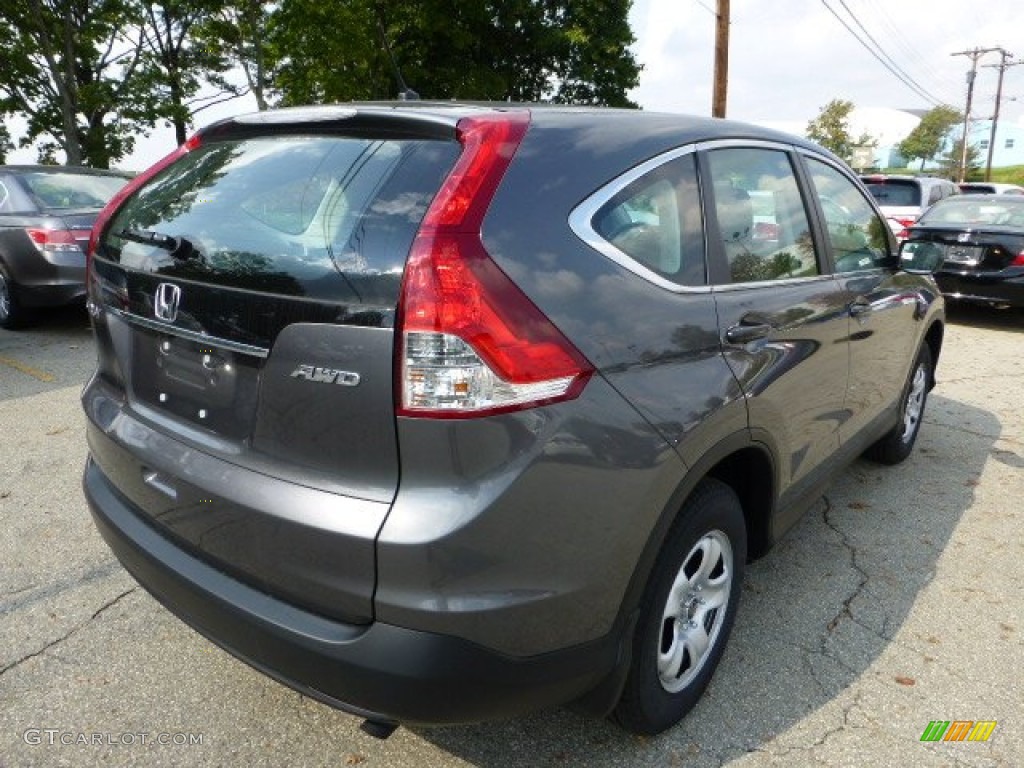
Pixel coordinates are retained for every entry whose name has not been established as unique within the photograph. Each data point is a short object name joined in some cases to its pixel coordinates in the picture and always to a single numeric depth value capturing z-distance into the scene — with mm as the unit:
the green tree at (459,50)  21297
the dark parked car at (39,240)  6551
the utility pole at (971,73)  50750
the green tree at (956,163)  66688
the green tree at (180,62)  26125
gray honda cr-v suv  1540
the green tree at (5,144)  26406
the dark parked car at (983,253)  8016
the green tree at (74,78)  21578
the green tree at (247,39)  25141
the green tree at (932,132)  74338
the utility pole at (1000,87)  50903
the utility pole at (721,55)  15891
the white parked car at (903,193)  11654
